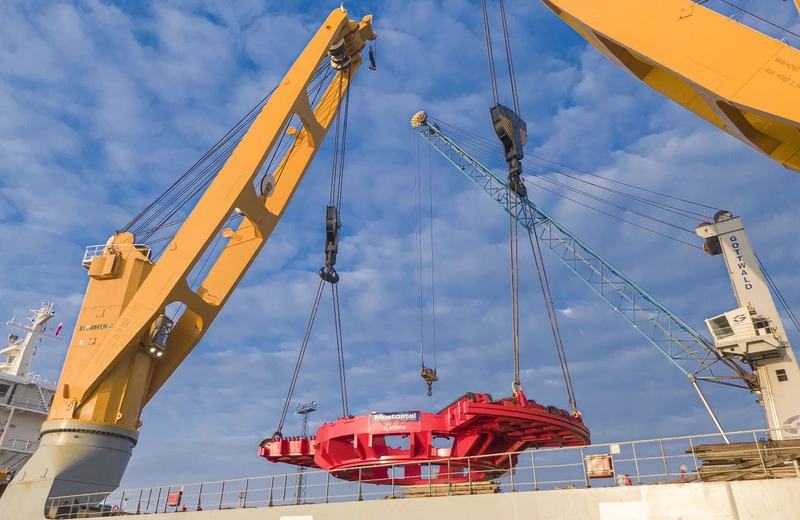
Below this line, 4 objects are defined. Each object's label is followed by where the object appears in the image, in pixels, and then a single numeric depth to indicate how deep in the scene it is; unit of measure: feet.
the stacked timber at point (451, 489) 52.11
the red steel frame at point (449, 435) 62.85
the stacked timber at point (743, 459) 40.73
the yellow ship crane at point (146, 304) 78.43
